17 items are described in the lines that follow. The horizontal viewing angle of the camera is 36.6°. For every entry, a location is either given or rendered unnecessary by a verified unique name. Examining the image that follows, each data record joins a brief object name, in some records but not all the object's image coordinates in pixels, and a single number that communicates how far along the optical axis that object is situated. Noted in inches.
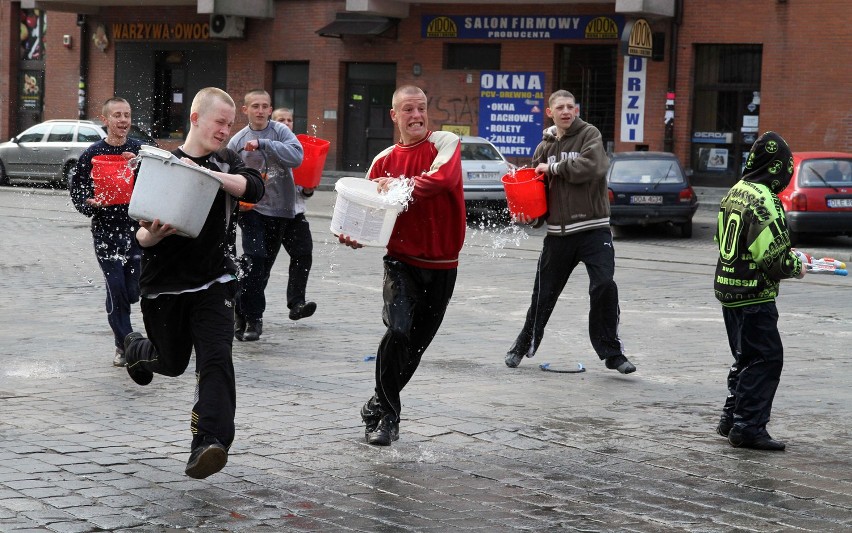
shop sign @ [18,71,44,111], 1539.1
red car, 768.3
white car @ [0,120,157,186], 1179.3
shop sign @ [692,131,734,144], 1135.0
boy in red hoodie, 260.1
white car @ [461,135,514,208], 925.8
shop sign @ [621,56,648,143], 1160.8
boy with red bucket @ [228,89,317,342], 397.7
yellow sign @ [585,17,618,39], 1178.8
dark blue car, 854.5
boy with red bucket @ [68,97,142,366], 340.5
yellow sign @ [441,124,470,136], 1258.6
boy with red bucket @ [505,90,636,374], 352.2
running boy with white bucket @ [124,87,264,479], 223.8
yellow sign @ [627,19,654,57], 1096.8
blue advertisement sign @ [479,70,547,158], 1223.5
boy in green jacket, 264.2
